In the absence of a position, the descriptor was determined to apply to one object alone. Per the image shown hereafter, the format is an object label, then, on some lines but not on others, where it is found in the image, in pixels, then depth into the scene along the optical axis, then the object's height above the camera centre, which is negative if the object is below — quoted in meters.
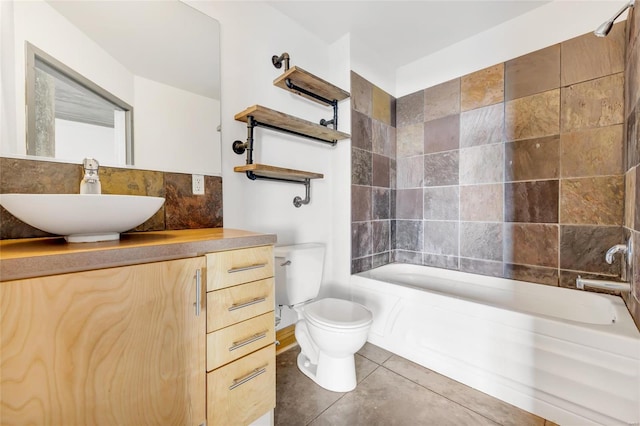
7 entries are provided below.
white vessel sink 0.73 -0.01
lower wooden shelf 1.50 +0.24
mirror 0.99 +0.66
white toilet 1.38 -0.62
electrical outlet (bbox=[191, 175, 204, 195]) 1.42 +0.14
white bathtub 1.10 -0.70
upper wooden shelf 1.68 +0.89
